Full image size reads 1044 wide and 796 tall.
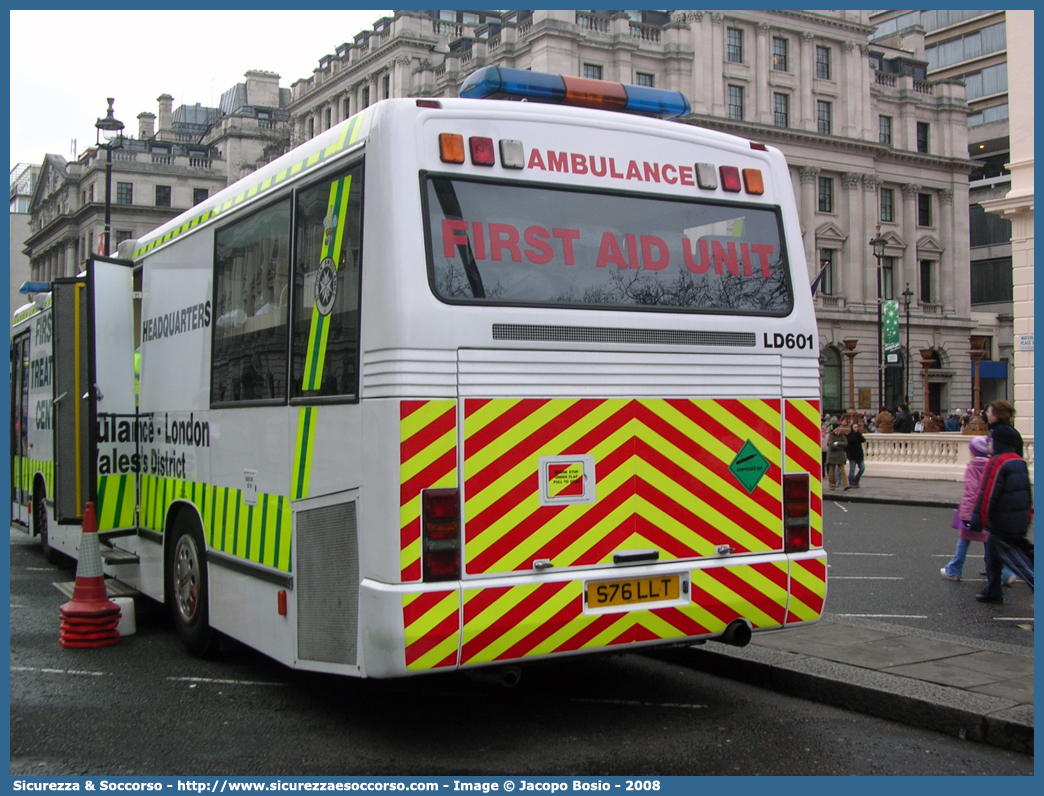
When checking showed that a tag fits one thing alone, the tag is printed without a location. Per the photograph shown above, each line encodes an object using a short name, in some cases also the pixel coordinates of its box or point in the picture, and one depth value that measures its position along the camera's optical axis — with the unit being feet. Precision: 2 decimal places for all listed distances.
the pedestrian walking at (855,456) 83.41
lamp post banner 126.94
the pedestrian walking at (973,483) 32.40
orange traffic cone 26.81
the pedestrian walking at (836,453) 81.20
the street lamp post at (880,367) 207.20
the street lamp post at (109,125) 84.99
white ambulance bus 17.51
